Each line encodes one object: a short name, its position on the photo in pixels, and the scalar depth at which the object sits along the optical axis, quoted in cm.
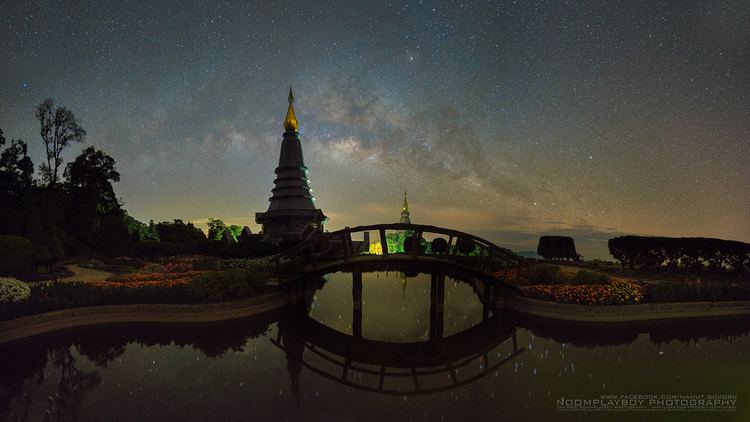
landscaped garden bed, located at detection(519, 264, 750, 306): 1670
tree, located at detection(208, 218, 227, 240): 6081
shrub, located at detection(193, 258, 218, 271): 2544
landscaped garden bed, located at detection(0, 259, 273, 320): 1280
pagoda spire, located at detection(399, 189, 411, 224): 8144
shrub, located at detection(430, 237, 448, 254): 4050
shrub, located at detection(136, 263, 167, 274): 2444
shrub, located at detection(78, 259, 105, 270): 2815
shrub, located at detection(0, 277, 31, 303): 1247
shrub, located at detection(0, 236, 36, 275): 1969
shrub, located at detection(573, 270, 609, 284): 1905
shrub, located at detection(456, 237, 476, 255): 3772
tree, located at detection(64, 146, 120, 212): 4284
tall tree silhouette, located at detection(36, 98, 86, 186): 4066
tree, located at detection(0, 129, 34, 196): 3406
